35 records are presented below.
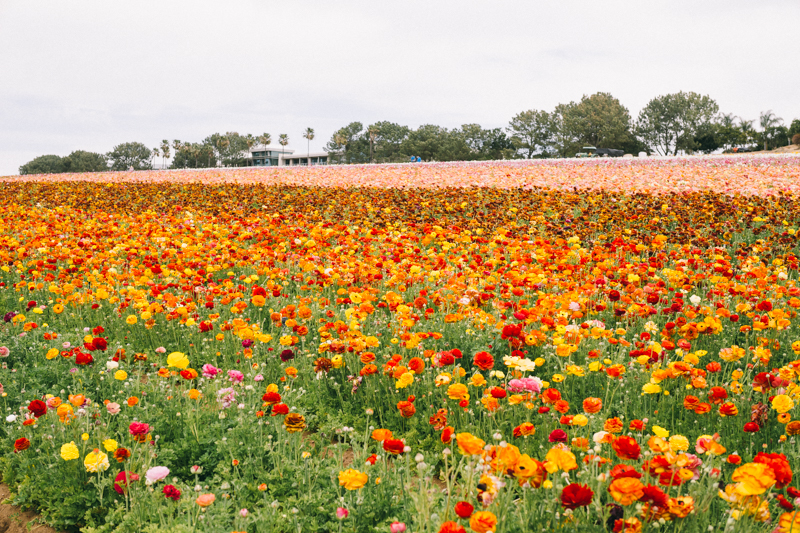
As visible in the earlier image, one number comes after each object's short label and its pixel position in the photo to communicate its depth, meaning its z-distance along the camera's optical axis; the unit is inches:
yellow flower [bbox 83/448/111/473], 106.0
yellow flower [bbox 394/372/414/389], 114.3
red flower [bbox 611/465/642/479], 75.0
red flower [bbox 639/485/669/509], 72.9
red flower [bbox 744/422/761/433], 101.3
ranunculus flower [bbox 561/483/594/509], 71.6
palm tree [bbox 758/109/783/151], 2871.6
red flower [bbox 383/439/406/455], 84.4
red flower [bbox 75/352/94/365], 125.3
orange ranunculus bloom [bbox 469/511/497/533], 67.9
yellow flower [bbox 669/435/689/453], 83.8
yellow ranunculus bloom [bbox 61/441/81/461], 106.4
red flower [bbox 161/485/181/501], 98.2
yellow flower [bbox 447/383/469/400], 99.0
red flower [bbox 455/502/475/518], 69.4
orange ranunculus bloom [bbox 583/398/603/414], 99.1
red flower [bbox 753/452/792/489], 70.2
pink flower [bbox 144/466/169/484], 96.4
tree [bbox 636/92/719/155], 3110.2
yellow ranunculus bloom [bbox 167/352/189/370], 123.7
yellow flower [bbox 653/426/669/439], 88.9
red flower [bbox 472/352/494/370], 108.7
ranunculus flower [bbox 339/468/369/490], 81.0
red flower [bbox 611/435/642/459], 76.6
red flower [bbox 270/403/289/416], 102.1
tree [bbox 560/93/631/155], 3073.3
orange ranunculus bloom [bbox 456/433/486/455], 75.2
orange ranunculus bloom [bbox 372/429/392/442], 91.0
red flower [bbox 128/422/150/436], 104.4
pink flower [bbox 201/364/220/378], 130.9
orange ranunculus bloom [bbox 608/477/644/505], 70.1
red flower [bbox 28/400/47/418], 108.4
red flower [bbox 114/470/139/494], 107.3
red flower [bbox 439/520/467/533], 67.9
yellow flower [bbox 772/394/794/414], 100.0
